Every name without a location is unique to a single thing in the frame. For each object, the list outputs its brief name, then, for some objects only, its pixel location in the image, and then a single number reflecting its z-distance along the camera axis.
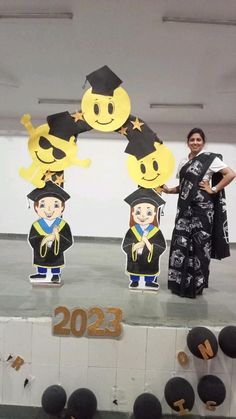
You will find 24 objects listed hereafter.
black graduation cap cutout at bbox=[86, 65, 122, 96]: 1.92
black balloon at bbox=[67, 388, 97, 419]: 1.34
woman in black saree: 1.94
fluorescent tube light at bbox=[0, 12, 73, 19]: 2.43
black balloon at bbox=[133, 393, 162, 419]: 1.34
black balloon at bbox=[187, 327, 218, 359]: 1.36
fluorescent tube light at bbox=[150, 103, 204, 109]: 4.09
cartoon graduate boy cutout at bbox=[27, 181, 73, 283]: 2.02
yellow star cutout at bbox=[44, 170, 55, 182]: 2.02
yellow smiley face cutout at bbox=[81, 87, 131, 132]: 1.94
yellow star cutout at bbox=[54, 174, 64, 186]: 2.04
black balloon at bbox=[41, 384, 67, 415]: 1.36
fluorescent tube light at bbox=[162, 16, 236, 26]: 2.45
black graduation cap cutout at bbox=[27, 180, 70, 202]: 2.02
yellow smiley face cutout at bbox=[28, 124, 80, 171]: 1.99
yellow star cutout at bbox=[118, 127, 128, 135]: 2.00
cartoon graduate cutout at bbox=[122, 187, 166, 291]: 1.98
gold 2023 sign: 1.46
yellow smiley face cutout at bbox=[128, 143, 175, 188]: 1.96
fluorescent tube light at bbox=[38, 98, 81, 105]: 4.12
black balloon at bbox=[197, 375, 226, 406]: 1.36
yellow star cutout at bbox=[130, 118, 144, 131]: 2.00
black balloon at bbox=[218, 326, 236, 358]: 1.36
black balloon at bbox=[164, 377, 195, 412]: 1.35
